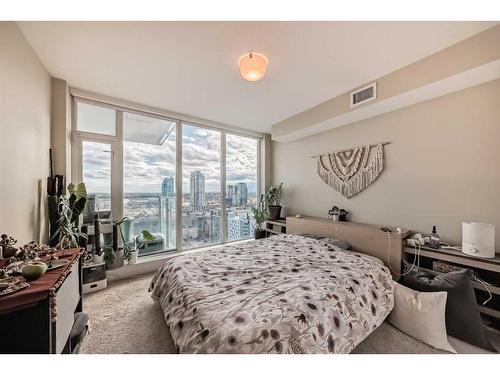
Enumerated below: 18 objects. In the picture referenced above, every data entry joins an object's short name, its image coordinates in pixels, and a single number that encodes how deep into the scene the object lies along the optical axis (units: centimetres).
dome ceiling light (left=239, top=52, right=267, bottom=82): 173
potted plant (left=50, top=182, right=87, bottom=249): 209
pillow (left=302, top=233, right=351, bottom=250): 251
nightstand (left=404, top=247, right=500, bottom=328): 165
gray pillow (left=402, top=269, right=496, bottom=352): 153
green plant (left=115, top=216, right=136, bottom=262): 286
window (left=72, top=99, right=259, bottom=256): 282
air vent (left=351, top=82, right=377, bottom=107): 226
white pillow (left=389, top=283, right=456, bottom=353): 155
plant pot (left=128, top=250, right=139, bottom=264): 289
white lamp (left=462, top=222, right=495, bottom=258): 168
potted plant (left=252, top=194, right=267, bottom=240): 401
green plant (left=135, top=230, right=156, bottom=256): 302
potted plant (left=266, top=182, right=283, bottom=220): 392
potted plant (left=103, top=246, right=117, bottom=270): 266
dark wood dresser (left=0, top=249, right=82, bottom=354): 89
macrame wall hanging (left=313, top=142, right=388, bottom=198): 268
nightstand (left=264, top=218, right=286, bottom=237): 374
